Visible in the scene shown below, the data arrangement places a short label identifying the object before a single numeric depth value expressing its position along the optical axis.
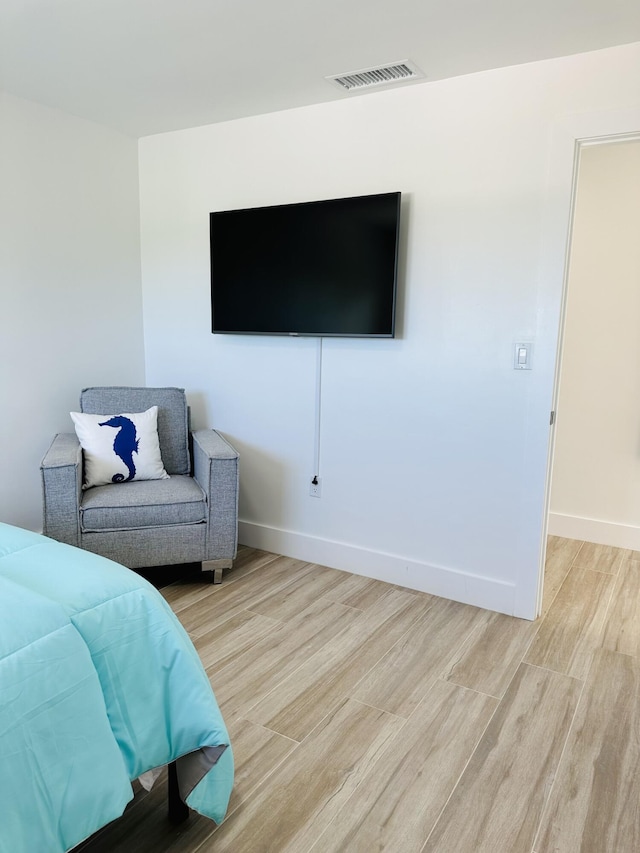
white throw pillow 3.20
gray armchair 2.87
